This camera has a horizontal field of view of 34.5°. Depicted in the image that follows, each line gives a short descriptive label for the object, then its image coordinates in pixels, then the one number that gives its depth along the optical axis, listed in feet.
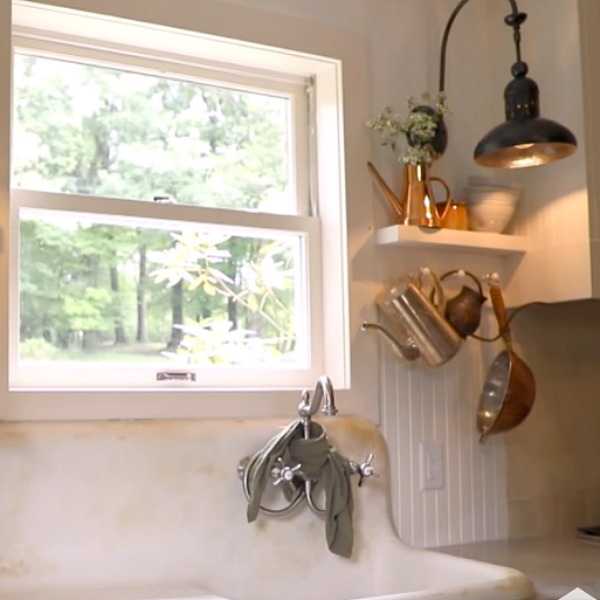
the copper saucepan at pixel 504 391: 7.87
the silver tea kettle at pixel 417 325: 7.48
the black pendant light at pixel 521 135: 6.77
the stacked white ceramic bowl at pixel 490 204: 8.03
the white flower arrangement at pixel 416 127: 7.61
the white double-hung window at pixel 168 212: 6.98
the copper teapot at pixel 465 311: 7.71
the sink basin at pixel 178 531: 6.11
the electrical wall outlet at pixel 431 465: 7.79
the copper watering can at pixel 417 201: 7.65
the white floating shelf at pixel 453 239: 7.55
